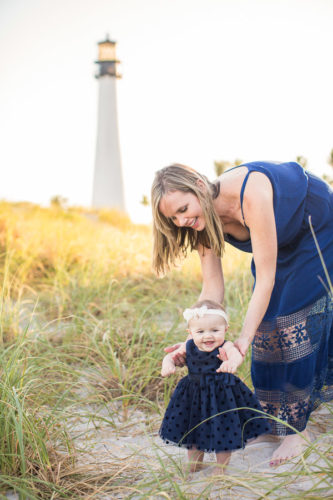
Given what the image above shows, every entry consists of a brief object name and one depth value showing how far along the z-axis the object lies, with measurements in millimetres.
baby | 1960
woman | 2197
